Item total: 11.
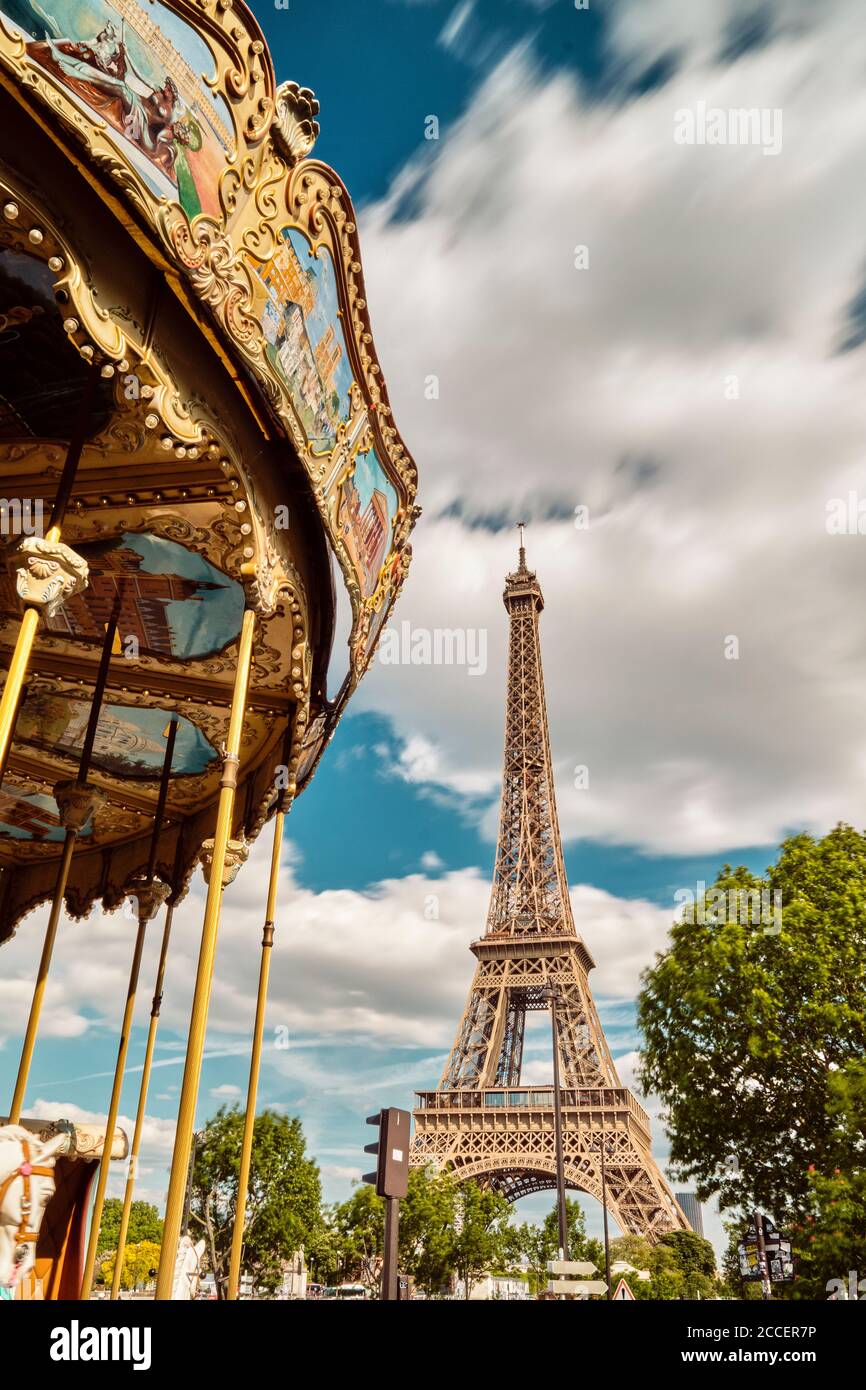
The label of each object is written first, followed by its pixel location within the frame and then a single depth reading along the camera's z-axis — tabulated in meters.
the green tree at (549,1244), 43.88
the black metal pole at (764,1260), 12.48
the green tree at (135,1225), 60.41
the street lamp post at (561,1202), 17.63
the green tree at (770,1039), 14.79
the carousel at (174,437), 4.80
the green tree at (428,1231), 32.72
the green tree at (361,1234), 34.50
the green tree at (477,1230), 33.94
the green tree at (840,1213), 12.14
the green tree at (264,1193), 29.23
